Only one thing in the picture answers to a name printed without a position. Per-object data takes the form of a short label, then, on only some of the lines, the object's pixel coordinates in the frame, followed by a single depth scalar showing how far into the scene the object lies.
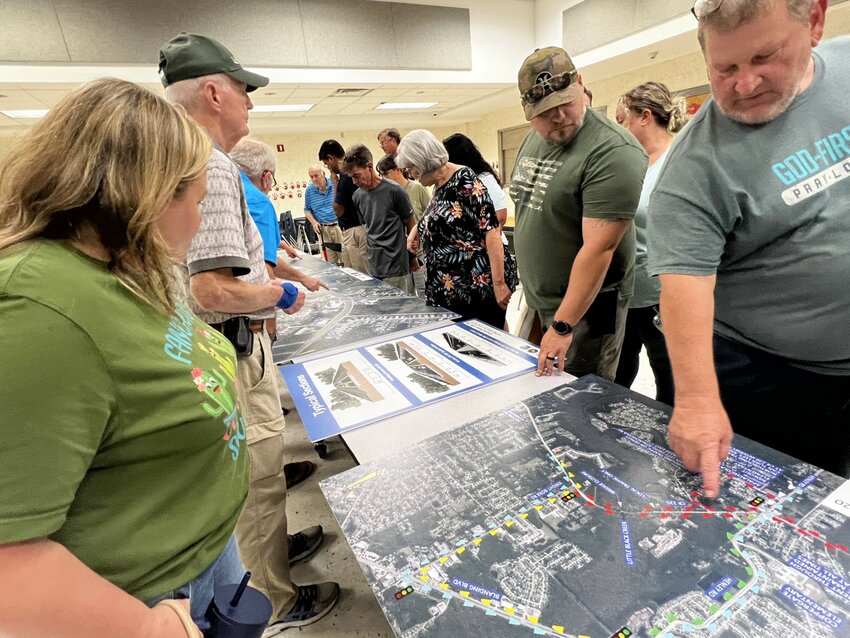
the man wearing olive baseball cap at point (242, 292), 1.04
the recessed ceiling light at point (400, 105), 6.85
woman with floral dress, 1.94
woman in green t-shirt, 0.41
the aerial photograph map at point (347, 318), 1.81
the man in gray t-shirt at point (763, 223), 0.78
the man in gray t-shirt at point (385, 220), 3.16
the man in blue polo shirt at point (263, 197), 1.44
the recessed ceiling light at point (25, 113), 5.21
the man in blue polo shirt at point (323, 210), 4.81
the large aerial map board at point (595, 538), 0.57
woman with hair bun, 1.71
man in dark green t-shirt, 1.28
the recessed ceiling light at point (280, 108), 6.13
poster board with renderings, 1.17
